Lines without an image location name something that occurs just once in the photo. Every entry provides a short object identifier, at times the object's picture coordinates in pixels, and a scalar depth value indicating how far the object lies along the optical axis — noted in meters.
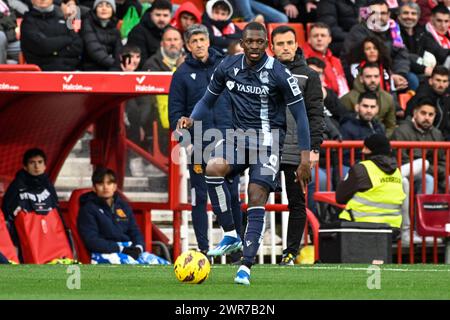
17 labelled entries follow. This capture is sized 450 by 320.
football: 11.34
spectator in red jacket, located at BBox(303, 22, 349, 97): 19.95
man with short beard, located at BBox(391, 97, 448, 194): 18.75
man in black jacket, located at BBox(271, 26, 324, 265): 13.87
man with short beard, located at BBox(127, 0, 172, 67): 19.61
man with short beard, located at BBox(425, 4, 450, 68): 22.38
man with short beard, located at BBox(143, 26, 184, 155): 18.73
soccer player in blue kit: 11.66
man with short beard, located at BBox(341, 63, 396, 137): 19.11
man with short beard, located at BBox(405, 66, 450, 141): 19.89
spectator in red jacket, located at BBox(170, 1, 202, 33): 20.11
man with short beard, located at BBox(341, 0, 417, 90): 20.95
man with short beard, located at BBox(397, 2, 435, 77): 21.86
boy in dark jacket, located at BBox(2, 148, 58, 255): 16.84
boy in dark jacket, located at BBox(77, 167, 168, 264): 16.83
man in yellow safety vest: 16.36
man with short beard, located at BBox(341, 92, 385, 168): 18.41
